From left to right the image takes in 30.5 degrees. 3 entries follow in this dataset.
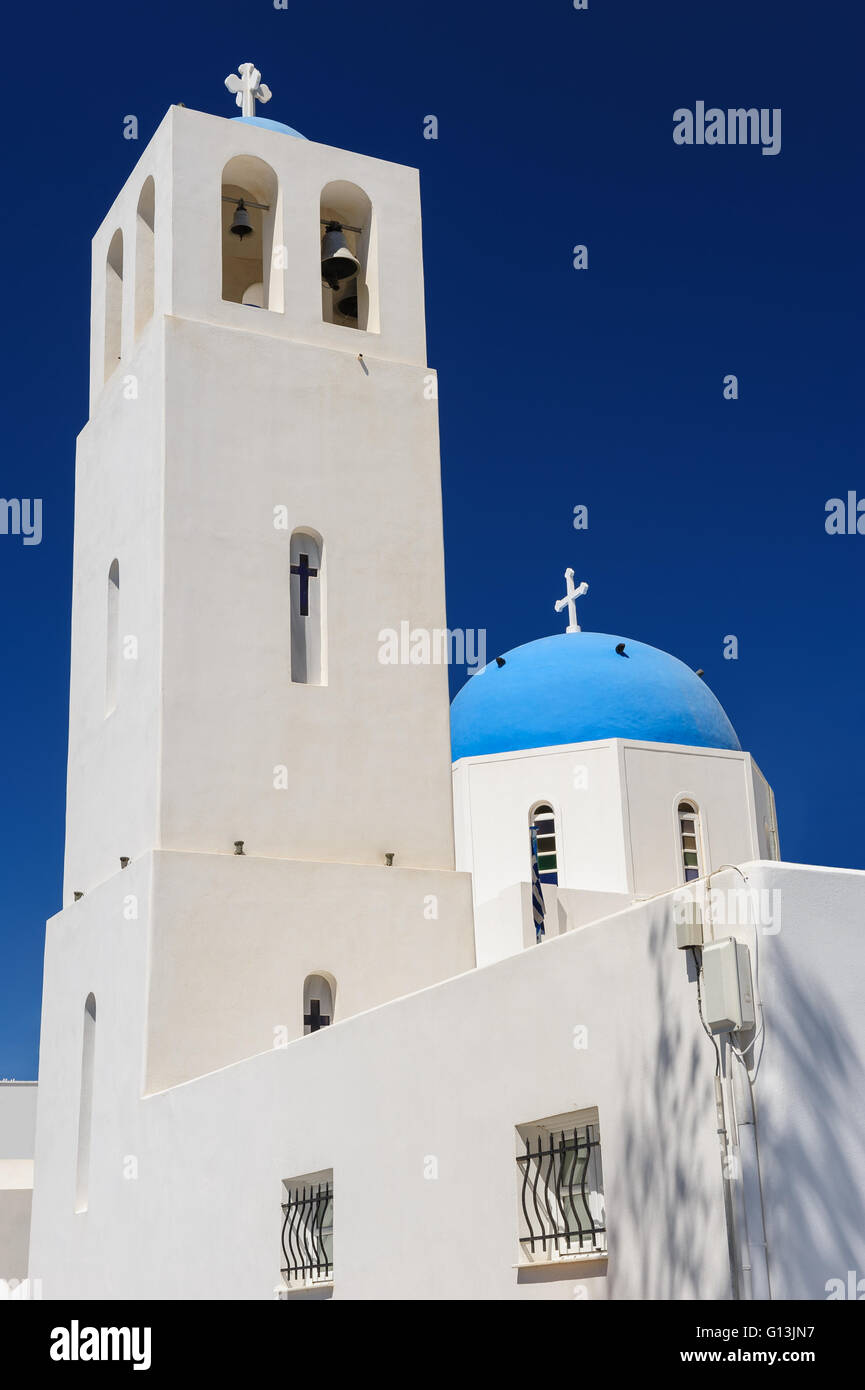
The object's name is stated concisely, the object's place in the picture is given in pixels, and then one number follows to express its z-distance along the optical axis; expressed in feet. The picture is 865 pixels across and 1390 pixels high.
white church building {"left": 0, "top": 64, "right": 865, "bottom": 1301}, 22.48
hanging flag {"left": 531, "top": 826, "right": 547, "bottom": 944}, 56.75
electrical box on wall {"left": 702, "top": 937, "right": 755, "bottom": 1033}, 21.62
